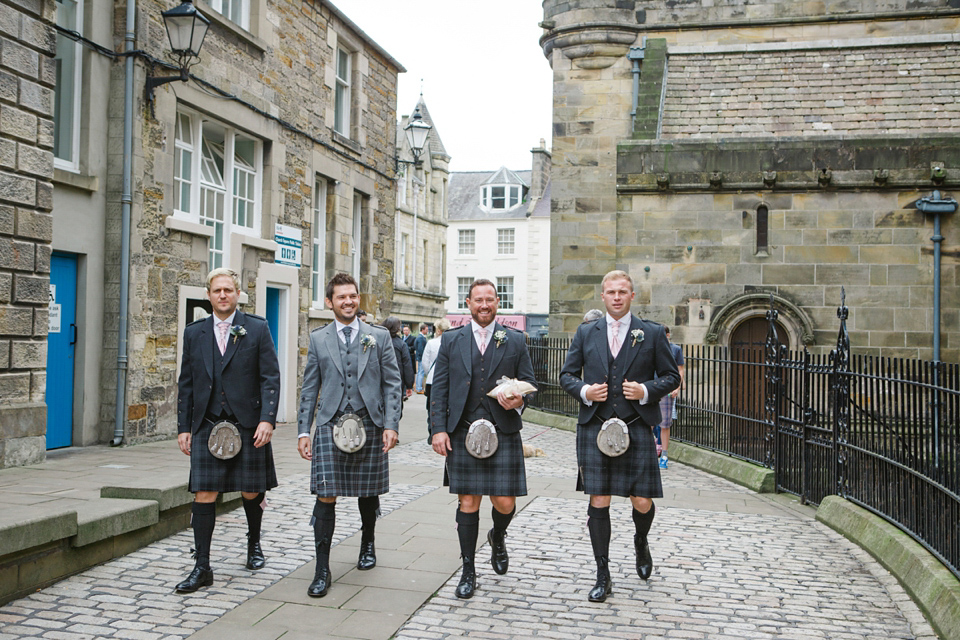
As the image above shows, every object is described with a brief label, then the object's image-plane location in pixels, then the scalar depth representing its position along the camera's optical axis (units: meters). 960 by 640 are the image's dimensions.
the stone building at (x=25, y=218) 8.38
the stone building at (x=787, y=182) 15.65
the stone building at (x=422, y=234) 43.50
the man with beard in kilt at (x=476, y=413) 5.37
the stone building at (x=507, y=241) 51.19
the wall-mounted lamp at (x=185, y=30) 10.61
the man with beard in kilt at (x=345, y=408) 5.33
